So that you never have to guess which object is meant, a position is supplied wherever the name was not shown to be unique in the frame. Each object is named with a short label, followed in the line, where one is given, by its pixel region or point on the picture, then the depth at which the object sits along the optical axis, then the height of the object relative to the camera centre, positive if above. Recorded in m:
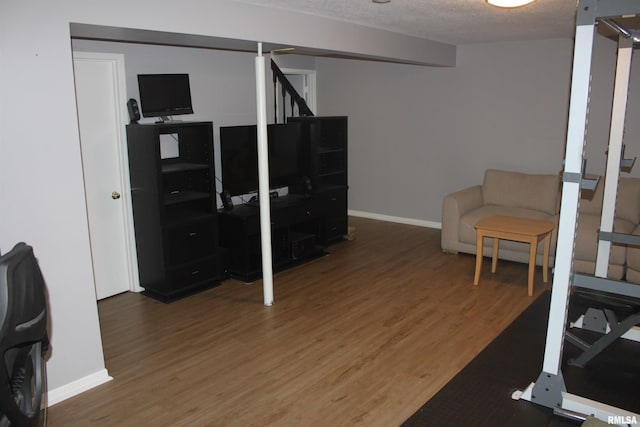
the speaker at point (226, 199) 4.94 -0.78
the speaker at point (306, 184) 5.65 -0.73
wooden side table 4.43 -1.00
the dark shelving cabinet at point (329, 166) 5.62 -0.57
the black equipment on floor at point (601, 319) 2.82 -1.38
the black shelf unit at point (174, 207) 4.29 -0.79
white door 4.24 -0.42
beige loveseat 4.67 -0.99
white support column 3.89 -0.53
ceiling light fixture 2.92 +0.63
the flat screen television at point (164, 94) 4.38 +0.19
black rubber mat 2.49 -1.44
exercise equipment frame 2.20 -0.56
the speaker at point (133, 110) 4.34 +0.06
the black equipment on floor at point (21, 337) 1.83 -0.80
